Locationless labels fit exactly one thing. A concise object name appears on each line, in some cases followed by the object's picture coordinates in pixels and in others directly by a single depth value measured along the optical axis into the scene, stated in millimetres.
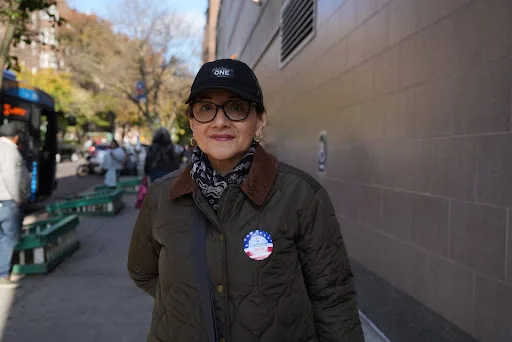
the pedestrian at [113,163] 15773
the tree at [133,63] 29734
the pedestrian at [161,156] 9341
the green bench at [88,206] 11149
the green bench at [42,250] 6309
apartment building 53906
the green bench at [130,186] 17672
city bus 11211
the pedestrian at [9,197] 5895
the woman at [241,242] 1761
